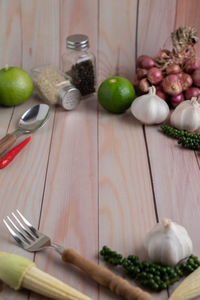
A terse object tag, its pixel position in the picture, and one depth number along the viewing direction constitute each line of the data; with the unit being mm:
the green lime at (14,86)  1244
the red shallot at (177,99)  1241
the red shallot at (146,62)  1292
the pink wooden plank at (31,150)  915
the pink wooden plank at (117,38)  1354
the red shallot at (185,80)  1235
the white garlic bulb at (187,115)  1136
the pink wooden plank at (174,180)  894
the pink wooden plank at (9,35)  1347
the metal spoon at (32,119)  1191
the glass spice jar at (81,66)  1299
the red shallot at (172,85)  1220
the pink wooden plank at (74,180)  800
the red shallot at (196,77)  1242
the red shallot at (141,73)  1285
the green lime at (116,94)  1218
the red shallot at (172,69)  1242
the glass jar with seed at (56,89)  1257
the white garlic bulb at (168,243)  755
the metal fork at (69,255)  692
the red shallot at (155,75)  1245
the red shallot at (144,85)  1267
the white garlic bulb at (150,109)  1168
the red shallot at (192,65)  1256
